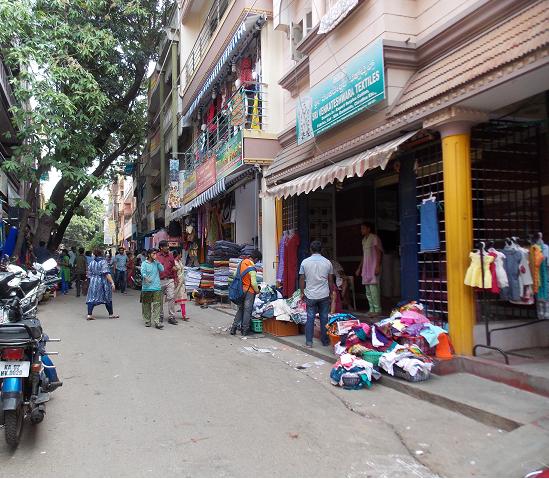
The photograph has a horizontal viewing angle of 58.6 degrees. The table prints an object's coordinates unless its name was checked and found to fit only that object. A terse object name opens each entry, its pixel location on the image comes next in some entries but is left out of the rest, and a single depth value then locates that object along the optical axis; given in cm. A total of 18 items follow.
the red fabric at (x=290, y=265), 1087
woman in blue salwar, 1161
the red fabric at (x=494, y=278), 577
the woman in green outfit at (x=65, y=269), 1925
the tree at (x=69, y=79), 1416
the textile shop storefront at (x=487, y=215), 621
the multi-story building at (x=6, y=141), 1577
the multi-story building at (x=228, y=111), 1196
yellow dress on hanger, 575
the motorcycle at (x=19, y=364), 382
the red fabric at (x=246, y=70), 1362
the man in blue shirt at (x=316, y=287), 795
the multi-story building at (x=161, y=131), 2261
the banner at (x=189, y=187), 1691
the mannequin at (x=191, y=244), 1938
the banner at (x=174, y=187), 2008
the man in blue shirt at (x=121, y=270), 1959
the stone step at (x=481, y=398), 450
